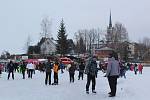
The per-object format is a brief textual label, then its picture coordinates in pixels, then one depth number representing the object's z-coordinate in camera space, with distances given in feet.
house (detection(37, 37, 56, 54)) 426.71
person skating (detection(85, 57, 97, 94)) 51.06
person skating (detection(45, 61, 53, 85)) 72.18
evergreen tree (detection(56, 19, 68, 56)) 319.06
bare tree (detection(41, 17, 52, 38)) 306.76
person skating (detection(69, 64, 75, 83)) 85.97
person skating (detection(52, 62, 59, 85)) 74.95
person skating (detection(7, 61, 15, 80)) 103.75
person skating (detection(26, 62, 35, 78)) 108.47
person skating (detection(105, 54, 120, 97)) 46.91
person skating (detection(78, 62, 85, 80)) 93.11
